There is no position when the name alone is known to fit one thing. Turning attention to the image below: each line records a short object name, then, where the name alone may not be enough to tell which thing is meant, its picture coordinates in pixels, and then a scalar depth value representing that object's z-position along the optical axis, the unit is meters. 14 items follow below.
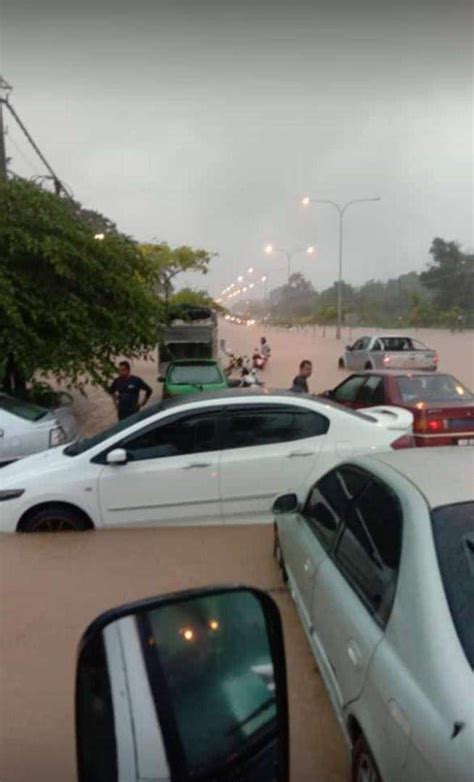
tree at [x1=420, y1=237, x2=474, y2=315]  61.09
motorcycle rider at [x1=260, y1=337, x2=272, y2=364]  27.70
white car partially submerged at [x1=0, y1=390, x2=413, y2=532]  5.20
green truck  14.12
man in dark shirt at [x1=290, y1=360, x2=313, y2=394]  10.07
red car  7.17
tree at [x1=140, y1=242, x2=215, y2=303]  37.88
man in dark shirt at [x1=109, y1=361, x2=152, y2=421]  9.88
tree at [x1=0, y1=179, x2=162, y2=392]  10.57
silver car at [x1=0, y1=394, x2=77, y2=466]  7.55
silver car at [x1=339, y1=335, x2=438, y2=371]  20.55
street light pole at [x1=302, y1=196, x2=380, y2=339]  37.09
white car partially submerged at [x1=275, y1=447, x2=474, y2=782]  1.66
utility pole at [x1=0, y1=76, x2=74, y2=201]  15.36
